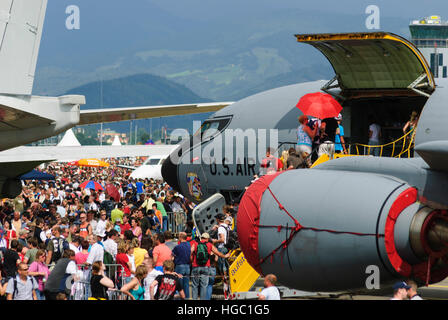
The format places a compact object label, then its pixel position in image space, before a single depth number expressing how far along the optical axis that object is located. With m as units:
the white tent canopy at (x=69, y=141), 100.35
